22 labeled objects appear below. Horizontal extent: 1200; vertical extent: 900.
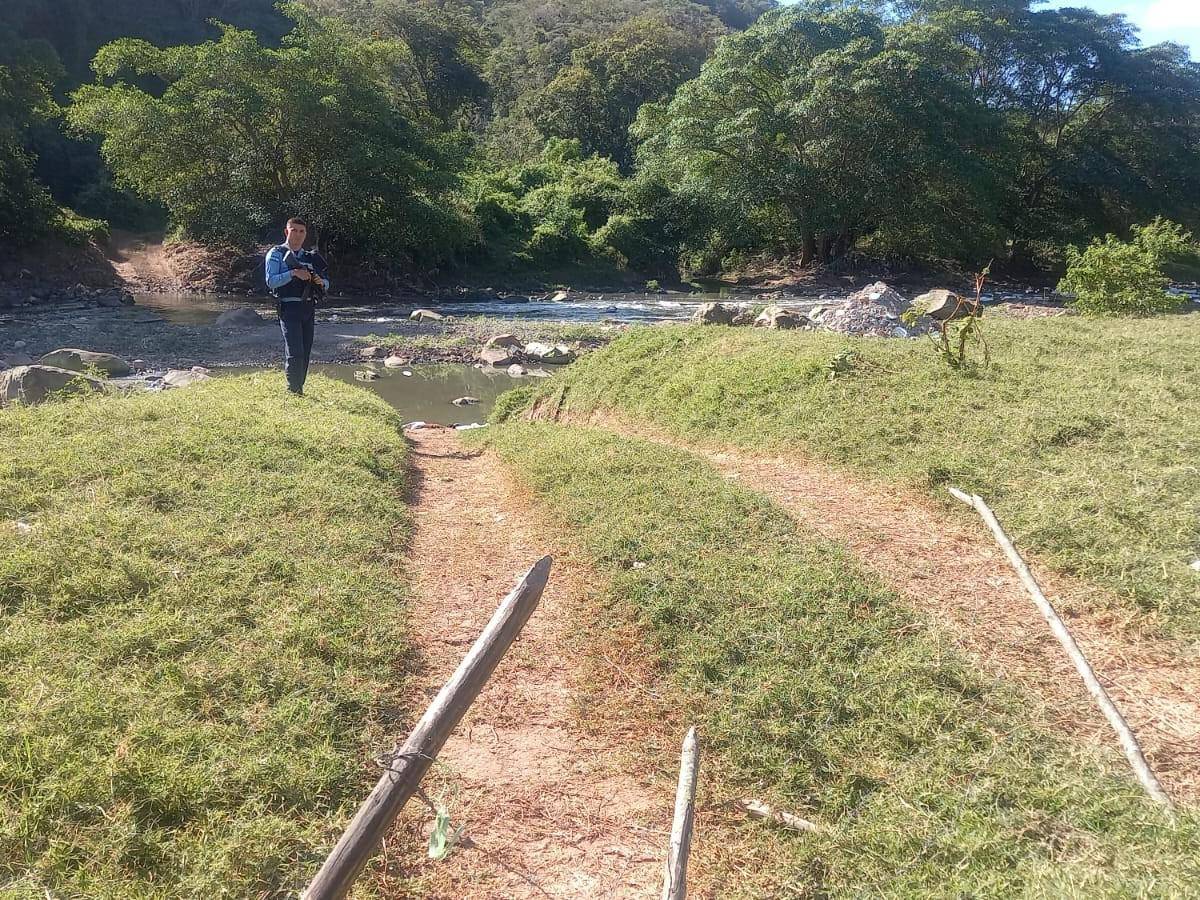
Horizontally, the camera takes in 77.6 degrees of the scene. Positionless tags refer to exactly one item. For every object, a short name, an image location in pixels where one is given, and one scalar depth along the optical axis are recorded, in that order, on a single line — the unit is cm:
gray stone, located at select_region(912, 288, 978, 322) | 1454
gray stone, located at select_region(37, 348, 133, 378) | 1218
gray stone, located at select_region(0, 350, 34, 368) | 1272
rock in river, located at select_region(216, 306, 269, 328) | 1944
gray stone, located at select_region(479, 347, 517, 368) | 1680
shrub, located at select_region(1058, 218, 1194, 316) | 1354
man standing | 778
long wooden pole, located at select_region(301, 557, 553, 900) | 229
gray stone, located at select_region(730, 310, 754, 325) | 1583
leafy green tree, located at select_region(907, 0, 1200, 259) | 3216
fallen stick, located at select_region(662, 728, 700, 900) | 243
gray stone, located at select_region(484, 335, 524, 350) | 1759
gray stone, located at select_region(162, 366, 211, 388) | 1174
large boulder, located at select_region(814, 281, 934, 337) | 1321
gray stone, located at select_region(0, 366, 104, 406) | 818
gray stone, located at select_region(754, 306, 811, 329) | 1471
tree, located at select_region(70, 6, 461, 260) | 2331
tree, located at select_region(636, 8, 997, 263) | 2703
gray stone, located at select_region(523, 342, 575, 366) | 1717
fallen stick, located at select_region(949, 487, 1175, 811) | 303
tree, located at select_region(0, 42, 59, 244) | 2220
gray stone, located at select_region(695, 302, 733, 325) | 1572
